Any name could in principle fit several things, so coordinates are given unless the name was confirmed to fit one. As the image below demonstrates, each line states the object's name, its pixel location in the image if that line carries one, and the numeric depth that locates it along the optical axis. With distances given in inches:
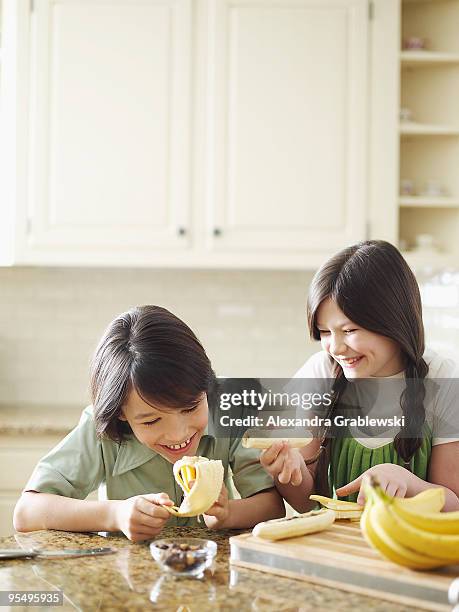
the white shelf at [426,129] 115.0
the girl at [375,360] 52.9
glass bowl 38.6
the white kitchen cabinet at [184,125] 112.1
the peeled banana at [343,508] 45.6
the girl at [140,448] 47.9
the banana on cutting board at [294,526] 41.0
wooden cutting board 35.8
